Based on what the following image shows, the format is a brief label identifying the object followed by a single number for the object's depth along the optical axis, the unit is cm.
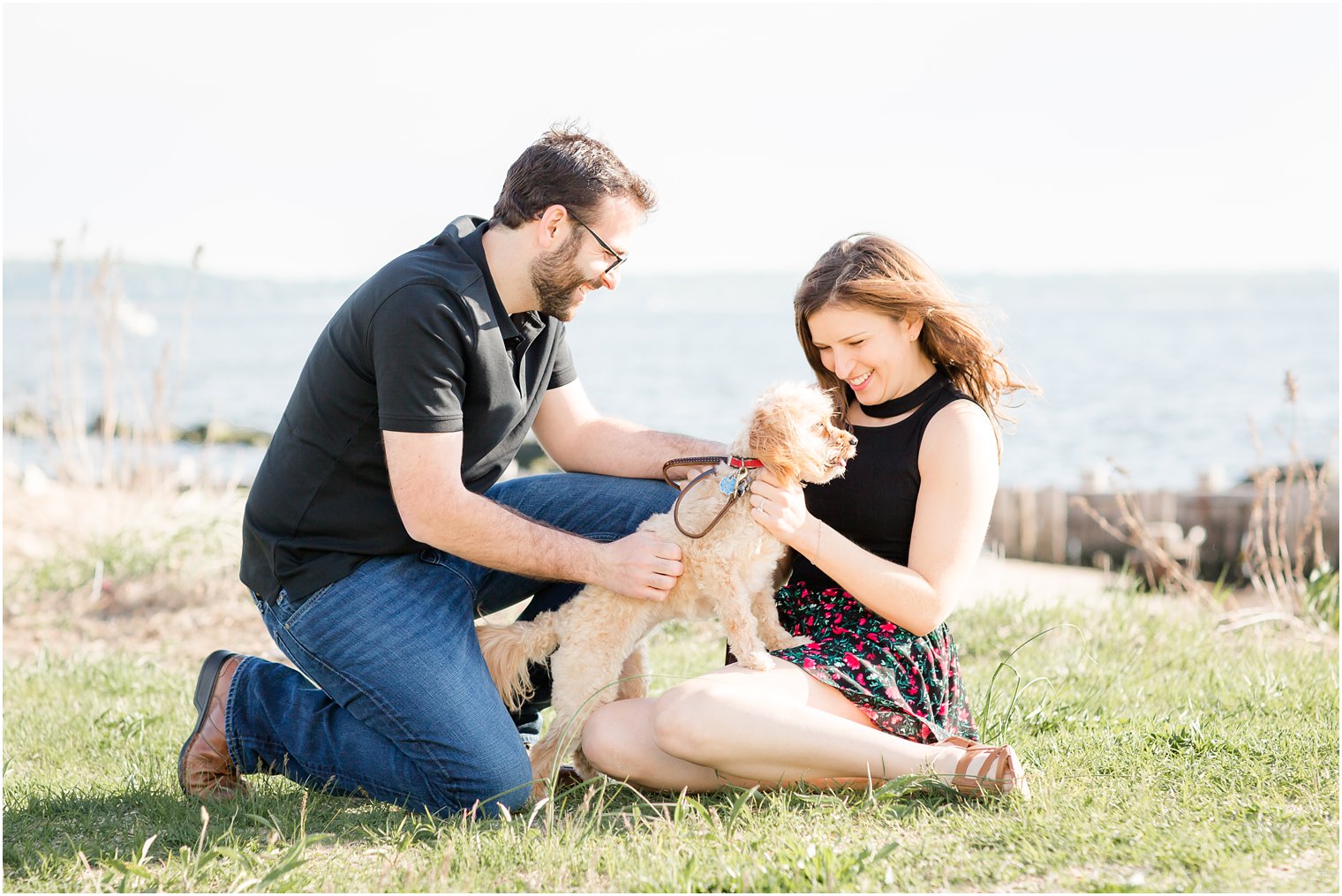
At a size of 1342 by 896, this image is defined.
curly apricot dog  335
